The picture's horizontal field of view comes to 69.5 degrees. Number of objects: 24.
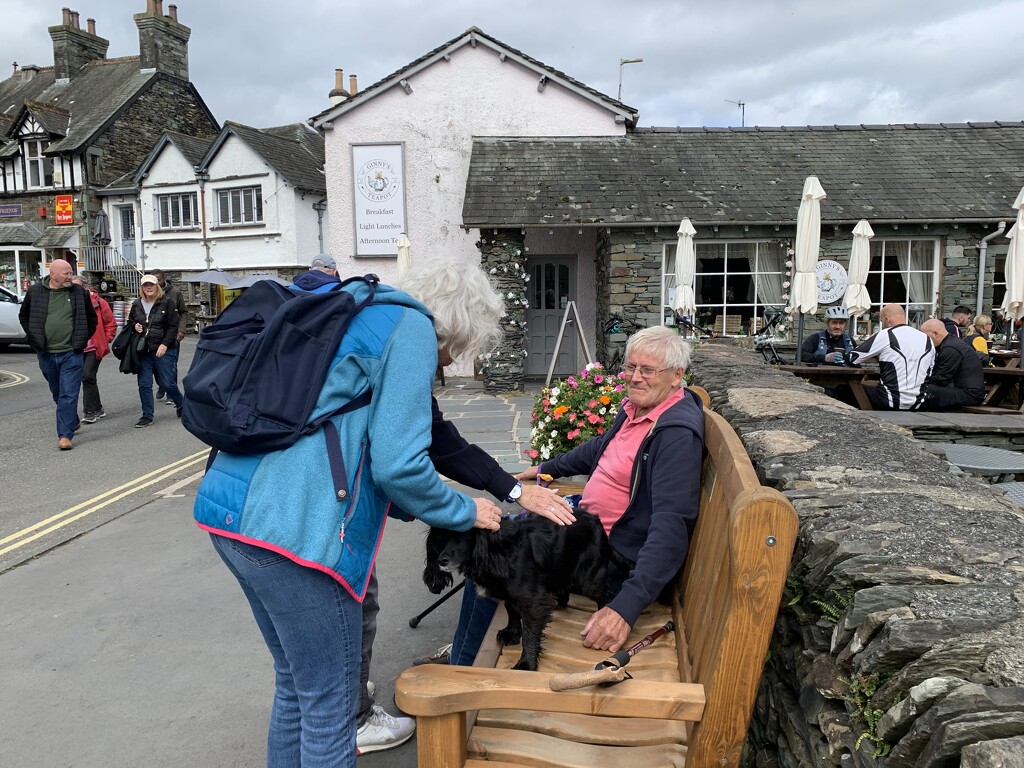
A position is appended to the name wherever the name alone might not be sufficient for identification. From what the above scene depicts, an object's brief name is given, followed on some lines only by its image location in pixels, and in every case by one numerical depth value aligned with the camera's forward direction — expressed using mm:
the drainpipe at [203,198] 24906
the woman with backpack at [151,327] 9430
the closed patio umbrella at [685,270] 11641
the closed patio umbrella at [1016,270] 8211
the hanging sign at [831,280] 13109
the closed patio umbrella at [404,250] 13141
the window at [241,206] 24656
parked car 18328
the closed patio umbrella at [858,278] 10344
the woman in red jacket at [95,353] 9211
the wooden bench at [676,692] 1713
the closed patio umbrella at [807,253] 9773
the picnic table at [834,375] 7590
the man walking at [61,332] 7918
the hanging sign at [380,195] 14516
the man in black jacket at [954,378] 6559
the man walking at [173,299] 9750
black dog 2270
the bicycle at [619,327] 12994
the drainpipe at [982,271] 12883
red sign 28453
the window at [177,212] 25969
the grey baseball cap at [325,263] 5949
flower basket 5117
